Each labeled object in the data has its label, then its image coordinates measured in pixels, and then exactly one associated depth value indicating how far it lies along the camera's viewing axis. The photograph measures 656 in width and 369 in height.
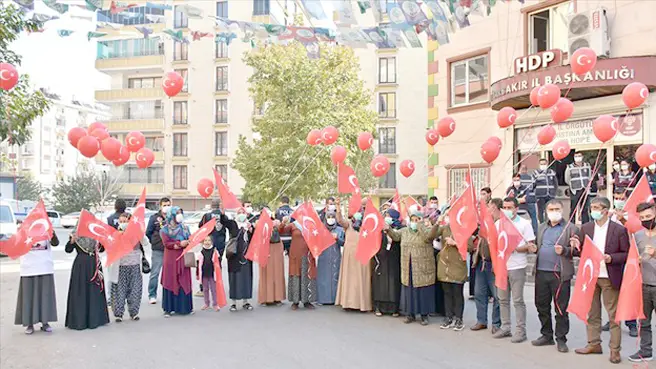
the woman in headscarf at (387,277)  9.61
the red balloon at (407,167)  11.55
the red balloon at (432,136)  11.84
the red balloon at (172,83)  10.25
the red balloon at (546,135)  10.51
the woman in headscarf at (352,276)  9.89
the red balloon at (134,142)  10.15
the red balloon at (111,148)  9.33
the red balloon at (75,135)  9.29
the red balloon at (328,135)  11.71
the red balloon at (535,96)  9.85
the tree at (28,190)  65.94
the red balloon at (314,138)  12.16
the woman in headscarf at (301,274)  10.38
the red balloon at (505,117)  11.01
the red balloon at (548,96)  9.58
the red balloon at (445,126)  11.41
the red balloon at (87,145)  9.12
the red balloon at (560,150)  11.13
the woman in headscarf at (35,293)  8.62
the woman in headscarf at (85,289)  8.86
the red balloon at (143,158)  10.31
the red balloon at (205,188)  10.14
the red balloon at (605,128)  9.10
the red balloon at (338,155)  11.30
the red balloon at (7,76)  8.57
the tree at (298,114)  25.95
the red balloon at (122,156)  9.53
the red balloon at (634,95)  8.83
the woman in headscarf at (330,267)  10.43
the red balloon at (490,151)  10.35
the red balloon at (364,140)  12.17
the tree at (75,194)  50.59
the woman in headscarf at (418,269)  9.09
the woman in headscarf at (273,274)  10.60
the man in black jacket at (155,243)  10.61
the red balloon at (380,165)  11.11
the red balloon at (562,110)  9.43
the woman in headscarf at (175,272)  9.78
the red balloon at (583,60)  9.30
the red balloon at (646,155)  9.49
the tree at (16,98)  10.74
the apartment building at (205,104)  42.84
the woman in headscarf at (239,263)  10.32
